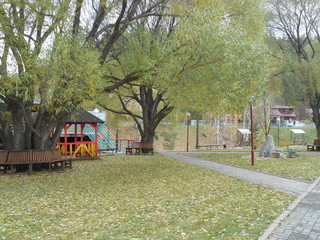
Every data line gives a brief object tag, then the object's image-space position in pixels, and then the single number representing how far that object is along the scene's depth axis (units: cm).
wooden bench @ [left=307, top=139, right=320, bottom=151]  2462
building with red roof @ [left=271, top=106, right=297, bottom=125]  7356
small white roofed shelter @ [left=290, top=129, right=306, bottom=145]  3550
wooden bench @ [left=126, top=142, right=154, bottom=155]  2254
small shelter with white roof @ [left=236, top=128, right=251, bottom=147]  4491
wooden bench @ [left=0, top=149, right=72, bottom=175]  1261
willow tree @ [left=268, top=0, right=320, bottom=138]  2461
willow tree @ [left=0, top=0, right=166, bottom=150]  970
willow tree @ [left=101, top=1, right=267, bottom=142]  1061
